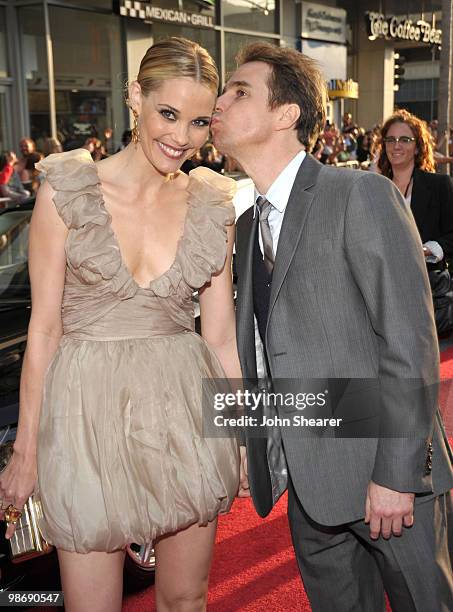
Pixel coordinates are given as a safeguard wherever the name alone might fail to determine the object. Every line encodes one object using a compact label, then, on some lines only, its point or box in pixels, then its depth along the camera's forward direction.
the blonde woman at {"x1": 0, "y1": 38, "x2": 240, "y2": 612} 2.21
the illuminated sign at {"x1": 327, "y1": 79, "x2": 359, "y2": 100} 24.88
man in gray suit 2.11
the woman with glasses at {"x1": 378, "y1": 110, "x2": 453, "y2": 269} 5.28
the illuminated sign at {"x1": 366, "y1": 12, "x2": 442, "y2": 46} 26.59
